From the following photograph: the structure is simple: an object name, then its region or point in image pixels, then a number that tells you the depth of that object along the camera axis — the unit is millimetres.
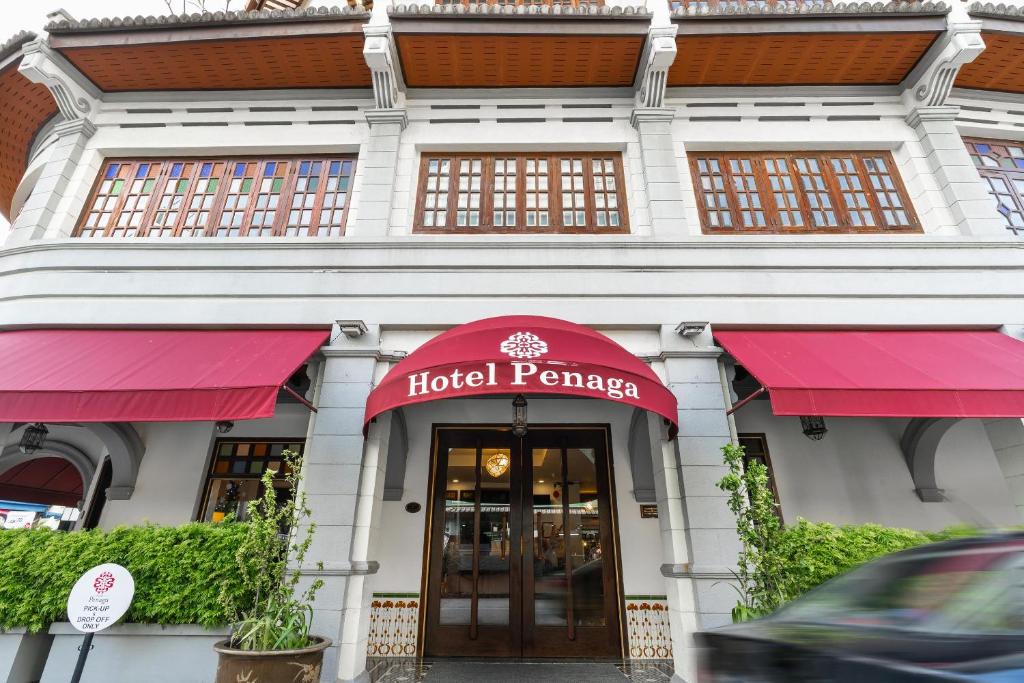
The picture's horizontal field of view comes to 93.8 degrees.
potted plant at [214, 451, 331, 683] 4613
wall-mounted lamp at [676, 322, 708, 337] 6949
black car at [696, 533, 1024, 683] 2055
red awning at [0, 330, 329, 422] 5738
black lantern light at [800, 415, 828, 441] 7383
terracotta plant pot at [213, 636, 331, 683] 4551
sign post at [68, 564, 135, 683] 4898
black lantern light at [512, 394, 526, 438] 6172
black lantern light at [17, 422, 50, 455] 8250
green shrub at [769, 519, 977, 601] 5070
